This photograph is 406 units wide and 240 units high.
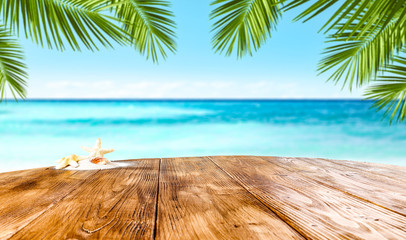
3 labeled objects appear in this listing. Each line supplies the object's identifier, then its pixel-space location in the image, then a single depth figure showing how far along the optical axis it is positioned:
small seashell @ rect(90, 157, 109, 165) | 1.07
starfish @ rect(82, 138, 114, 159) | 1.13
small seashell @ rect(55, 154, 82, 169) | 1.01
